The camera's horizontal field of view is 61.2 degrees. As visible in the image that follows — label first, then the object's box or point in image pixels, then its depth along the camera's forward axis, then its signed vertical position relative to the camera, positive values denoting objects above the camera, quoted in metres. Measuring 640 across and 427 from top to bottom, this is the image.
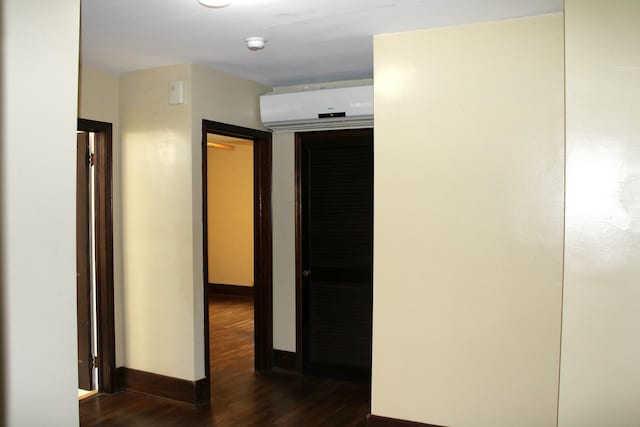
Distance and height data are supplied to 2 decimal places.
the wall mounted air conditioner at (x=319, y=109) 4.08 +0.74
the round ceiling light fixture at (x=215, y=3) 2.62 +0.98
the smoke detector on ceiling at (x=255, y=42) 3.29 +0.99
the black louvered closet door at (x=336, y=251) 4.40 -0.40
